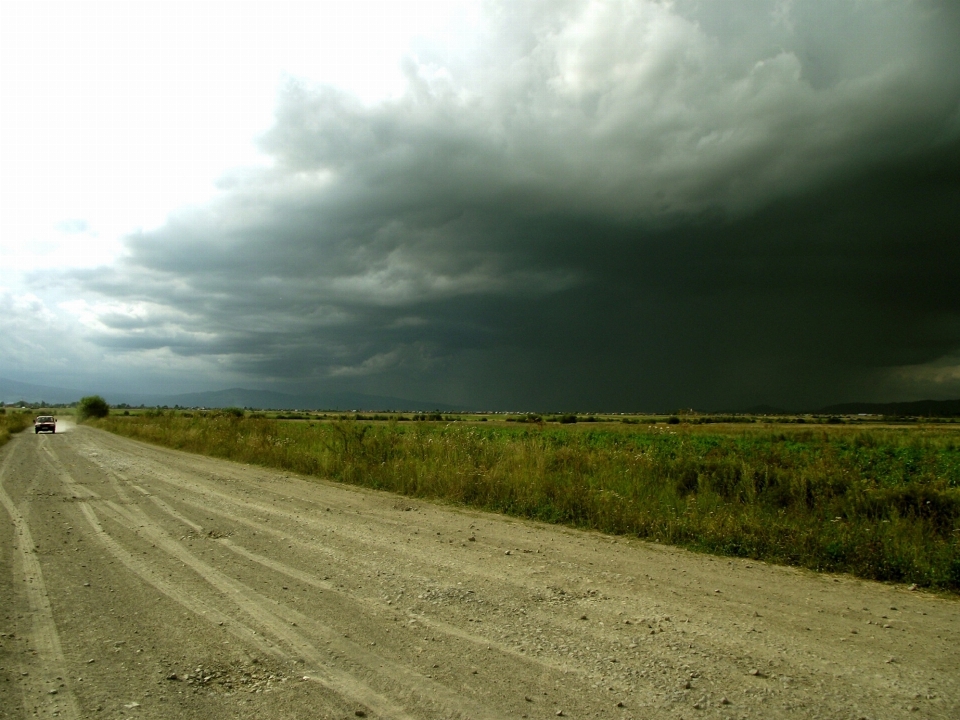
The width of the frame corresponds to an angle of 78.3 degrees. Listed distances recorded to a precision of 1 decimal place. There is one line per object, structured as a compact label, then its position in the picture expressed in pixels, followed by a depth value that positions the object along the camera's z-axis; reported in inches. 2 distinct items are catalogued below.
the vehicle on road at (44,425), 2264.8
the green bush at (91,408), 3819.6
